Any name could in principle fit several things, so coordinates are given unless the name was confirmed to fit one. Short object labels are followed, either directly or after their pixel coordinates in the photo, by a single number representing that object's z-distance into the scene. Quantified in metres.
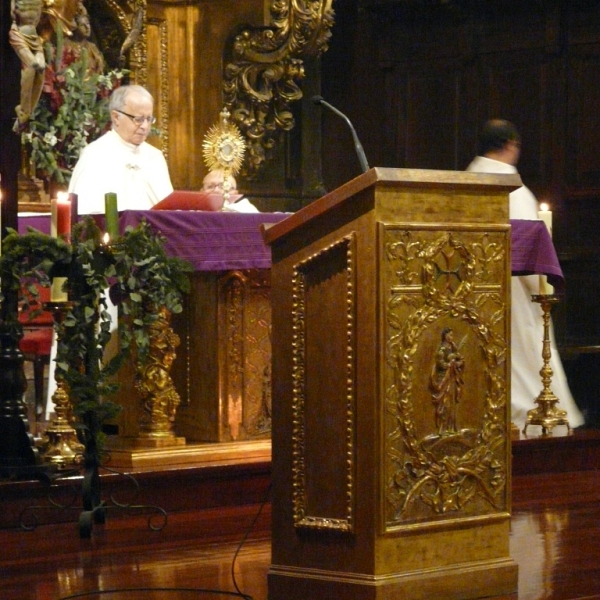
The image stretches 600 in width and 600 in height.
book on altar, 11.92
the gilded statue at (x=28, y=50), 13.54
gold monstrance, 14.29
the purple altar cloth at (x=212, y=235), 11.59
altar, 11.79
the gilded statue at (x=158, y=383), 11.67
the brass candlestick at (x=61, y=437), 11.32
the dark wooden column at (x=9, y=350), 10.68
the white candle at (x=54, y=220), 10.57
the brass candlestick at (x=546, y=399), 14.05
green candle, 10.37
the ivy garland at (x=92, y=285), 9.98
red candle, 10.52
